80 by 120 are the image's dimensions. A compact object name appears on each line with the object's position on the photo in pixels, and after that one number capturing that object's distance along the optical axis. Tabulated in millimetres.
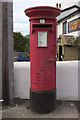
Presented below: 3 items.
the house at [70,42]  7122
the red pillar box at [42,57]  1984
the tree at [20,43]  12591
